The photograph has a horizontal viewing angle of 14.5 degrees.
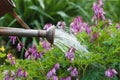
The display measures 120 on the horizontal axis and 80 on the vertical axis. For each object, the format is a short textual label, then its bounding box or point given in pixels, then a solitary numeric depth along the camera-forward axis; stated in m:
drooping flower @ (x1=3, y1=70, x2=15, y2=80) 3.25
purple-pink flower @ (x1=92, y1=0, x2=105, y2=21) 3.55
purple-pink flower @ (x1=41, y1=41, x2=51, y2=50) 3.43
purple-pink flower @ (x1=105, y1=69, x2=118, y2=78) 2.97
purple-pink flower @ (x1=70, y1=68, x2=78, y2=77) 3.03
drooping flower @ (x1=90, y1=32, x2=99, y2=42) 3.28
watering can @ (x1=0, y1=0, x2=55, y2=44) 2.51
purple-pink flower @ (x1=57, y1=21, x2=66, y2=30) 3.53
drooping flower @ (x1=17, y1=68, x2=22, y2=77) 3.16
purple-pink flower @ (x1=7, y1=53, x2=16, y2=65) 3.31
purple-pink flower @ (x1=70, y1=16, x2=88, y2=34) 3.70
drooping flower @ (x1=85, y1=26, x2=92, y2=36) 3.44
